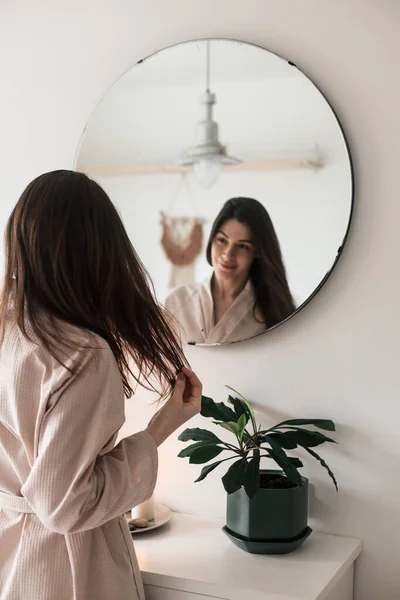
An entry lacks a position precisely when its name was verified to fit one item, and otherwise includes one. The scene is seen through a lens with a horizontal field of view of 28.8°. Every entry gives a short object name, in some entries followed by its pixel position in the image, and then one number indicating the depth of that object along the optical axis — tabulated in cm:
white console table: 150
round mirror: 175
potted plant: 162
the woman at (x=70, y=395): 122
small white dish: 177
